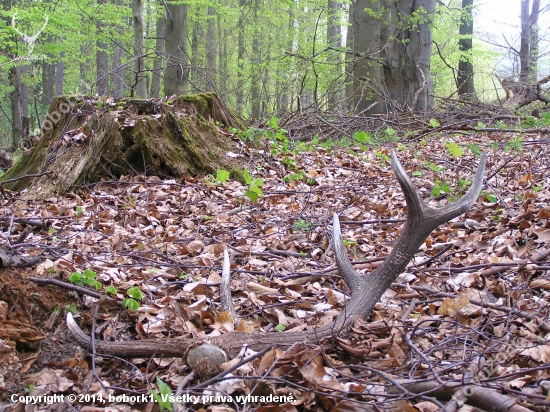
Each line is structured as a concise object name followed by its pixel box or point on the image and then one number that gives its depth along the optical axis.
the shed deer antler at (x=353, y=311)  2.03
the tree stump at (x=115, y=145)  5.80
